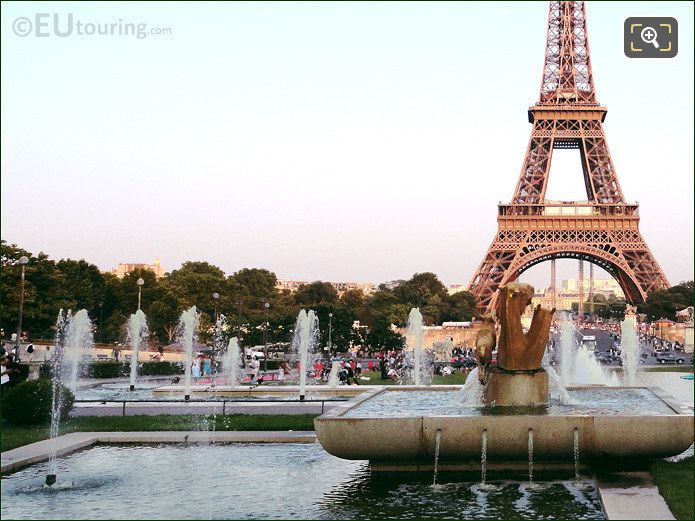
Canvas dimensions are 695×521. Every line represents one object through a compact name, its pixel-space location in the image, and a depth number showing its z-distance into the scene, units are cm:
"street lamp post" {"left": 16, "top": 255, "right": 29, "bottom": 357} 3090
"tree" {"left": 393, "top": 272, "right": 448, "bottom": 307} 11244
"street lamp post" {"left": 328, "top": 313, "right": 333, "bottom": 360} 5922
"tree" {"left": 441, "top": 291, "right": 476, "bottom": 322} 10462
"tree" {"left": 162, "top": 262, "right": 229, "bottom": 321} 8500
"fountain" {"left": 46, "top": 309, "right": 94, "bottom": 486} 1482
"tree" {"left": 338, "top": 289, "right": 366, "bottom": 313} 11744
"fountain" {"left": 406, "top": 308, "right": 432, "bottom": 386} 3352
